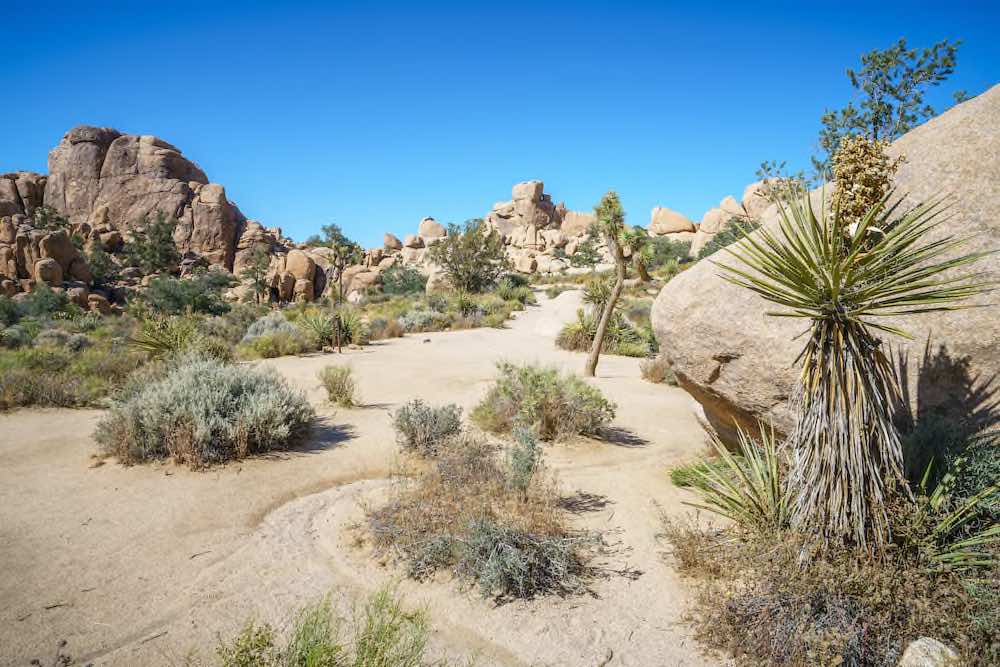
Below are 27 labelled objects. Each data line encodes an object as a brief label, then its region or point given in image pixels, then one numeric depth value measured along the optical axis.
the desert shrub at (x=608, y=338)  16.72
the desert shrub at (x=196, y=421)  6.19
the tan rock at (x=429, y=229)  88.39
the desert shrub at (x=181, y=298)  28.87
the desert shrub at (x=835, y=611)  3.00
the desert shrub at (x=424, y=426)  6.86
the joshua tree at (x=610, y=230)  12.63
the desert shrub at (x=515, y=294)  31.24
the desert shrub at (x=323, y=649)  2.42
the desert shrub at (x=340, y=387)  9.31
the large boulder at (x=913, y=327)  3.97
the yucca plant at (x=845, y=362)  3.11
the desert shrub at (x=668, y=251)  46.69
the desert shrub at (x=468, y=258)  36.81
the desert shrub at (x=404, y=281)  43.84
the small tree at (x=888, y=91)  15.41
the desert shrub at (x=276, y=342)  14.70
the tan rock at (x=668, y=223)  65.00
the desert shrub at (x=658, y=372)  12.04
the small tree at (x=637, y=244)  12.85
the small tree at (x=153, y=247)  57.72
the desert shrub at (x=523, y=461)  5.14
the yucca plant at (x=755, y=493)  3.94
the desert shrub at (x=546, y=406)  7.72
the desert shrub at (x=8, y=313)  24.59
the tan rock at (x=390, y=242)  83.06
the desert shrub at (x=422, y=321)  22.23
